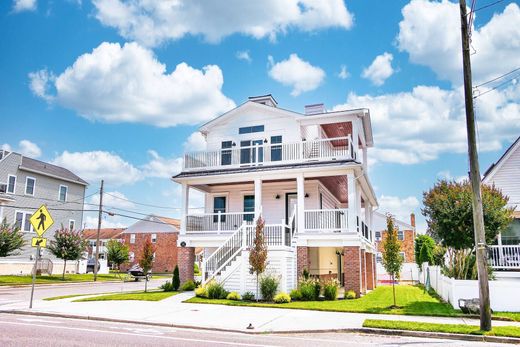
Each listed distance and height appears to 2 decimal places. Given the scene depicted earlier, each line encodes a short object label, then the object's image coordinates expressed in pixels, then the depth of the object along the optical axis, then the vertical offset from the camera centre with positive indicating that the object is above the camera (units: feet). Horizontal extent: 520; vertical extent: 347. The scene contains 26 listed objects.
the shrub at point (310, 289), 58.27 -4.76
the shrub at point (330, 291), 58.18 -4.96
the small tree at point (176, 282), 70.64 -4.93
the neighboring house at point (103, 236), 235.61 +8.68
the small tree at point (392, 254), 52.29 +0.17
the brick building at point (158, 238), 185.31 +6.03
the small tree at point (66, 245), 112.65 +1.34
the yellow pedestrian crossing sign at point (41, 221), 49.55 +3.34
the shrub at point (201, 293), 59.63 -5.63
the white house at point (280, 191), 62.49 +11.57
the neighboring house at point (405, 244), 139.71 +4.30
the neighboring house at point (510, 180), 69.31 +12.90
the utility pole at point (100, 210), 115.85 +11.34
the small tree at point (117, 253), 135.13 -0.58
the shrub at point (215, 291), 59.16 -5.30
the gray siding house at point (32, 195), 119.14 +16.90
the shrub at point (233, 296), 58.65 -5.88
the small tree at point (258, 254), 56.34 -0.09
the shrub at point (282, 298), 55.98 -5.83
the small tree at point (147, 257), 71.41 -0.92
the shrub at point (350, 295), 59.62 -5.57
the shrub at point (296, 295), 58.54 -5.58
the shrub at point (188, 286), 69.56 -5.48
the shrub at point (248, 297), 58.29 -5.94
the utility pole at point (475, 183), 35.64 +6.44
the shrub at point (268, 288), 57.21 -4.59
